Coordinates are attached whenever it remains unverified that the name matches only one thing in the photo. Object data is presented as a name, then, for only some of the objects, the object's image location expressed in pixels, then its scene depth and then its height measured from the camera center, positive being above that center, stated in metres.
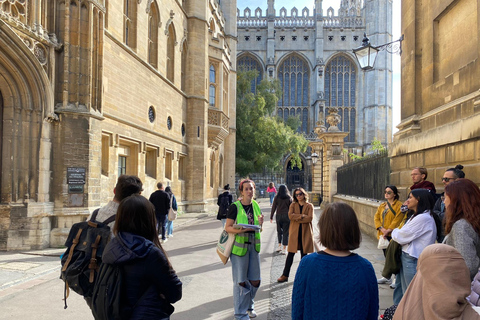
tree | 32.25 +2.28
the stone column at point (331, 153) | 20.19 +0.73
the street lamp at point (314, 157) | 26.18 +0.68
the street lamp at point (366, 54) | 8.59 +2.38
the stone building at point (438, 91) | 5.90 +1.34
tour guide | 4.55 -0.97
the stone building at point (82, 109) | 9.13 +1.59
